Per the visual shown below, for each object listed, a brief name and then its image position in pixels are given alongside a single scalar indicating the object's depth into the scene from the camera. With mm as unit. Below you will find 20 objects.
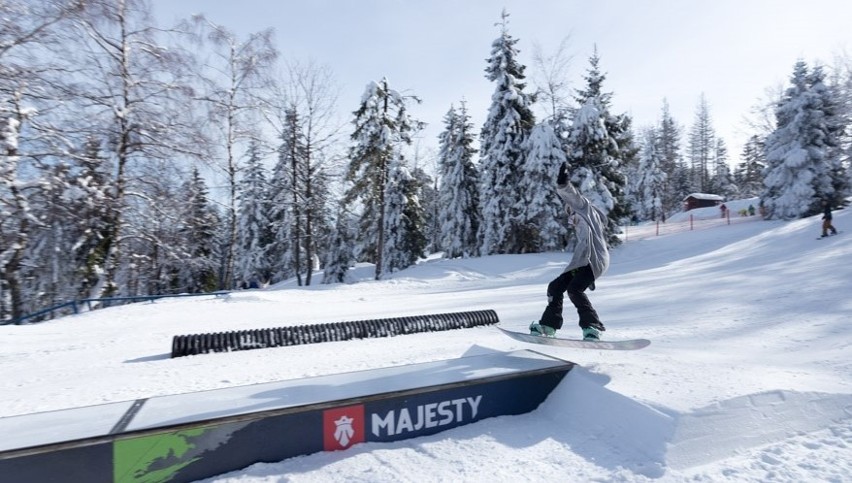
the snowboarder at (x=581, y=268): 5328
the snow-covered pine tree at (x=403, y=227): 36719
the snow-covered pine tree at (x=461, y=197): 37000
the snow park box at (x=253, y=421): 2982
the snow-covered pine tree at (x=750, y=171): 75688
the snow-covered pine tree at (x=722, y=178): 81875
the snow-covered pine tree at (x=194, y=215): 17391
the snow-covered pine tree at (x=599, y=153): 27609
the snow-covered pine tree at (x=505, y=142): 29984
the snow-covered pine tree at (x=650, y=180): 67812
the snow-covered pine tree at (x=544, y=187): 27266
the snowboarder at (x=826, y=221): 19891
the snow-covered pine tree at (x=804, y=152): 30578
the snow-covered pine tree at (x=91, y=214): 13977
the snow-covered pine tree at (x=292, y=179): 25719
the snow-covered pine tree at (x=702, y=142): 94125
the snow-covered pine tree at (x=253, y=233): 43031
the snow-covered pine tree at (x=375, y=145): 26594
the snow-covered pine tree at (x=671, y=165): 79812
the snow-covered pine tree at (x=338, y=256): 37344
